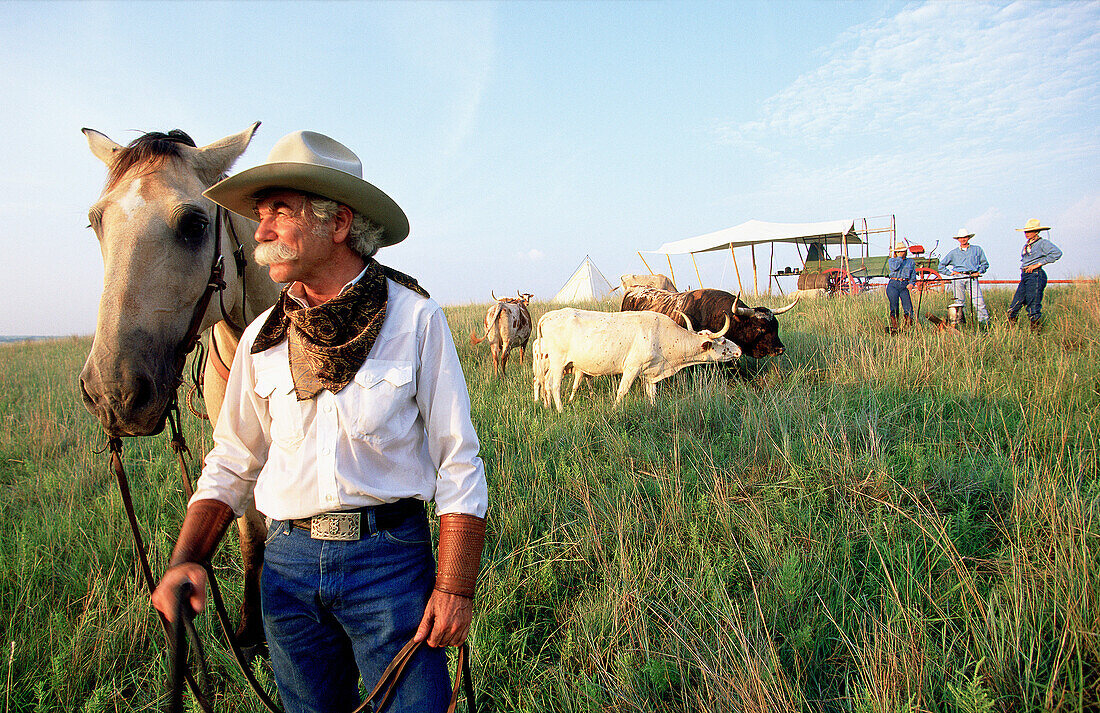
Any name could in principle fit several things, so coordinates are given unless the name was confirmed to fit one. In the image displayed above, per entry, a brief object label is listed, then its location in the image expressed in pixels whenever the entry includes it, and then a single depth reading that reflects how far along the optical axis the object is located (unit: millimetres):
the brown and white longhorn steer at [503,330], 9430
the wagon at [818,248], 18969
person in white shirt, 1619
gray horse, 2002
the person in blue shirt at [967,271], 10320
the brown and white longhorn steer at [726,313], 8234
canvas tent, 29672
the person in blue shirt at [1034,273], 9281
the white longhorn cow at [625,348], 7281
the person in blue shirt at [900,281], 10539
